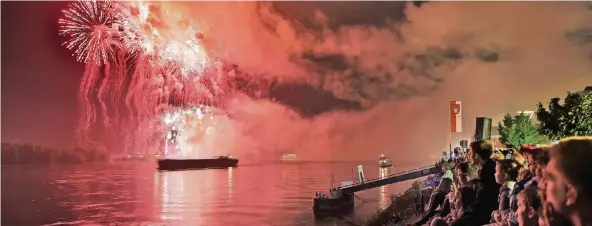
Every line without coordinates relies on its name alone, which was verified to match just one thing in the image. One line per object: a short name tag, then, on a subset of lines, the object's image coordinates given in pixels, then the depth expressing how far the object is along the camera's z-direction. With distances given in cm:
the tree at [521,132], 1276
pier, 1339
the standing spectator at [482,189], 256
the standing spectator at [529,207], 177
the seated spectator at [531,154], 197
